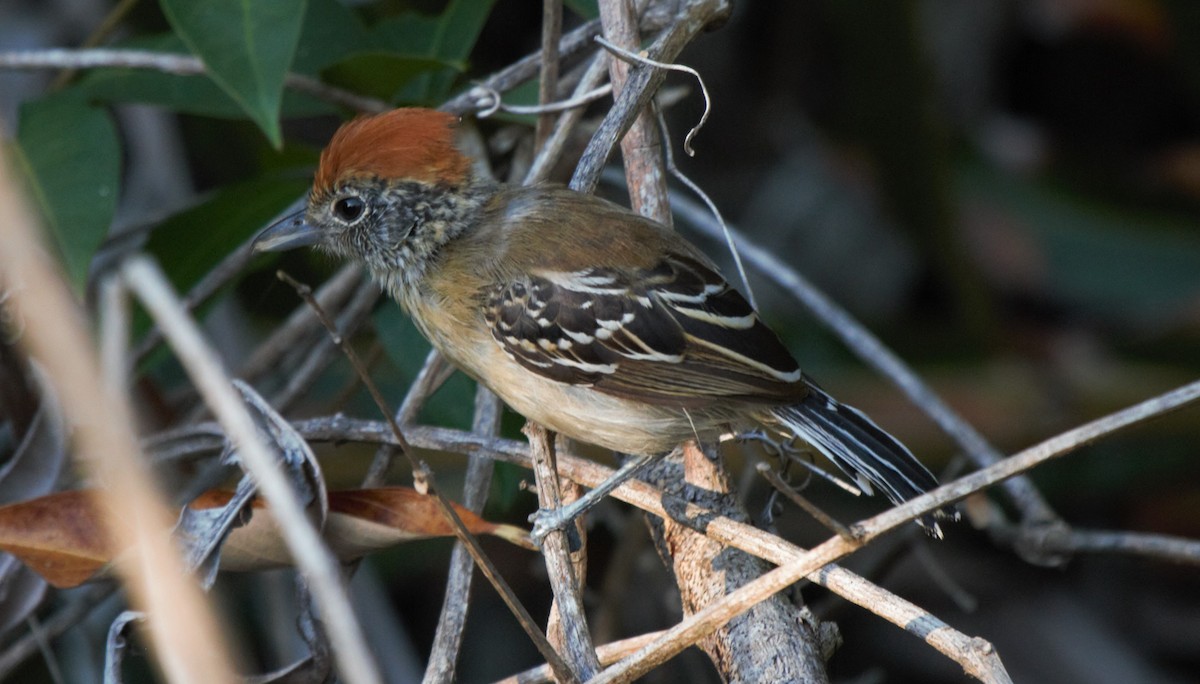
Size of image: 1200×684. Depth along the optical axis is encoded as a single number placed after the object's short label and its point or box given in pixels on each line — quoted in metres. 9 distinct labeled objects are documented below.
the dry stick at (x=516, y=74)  6.32
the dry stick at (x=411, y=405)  5.65
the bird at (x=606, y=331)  5.51
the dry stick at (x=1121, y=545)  5.80
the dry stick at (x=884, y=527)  3.72
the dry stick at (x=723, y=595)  4.47
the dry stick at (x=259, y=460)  2.74
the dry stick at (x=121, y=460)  2.64
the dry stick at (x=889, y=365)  6.84
